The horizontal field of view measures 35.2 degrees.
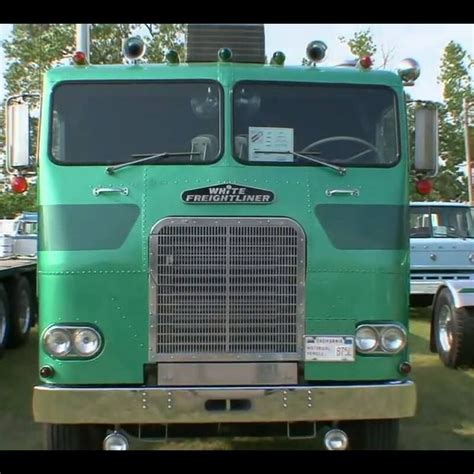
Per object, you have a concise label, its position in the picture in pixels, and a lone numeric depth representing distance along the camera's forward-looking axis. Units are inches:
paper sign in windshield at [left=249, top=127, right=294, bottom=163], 190.9
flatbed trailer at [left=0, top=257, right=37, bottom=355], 377.7
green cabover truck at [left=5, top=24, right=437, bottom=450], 179.8
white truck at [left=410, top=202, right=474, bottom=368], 482.3
